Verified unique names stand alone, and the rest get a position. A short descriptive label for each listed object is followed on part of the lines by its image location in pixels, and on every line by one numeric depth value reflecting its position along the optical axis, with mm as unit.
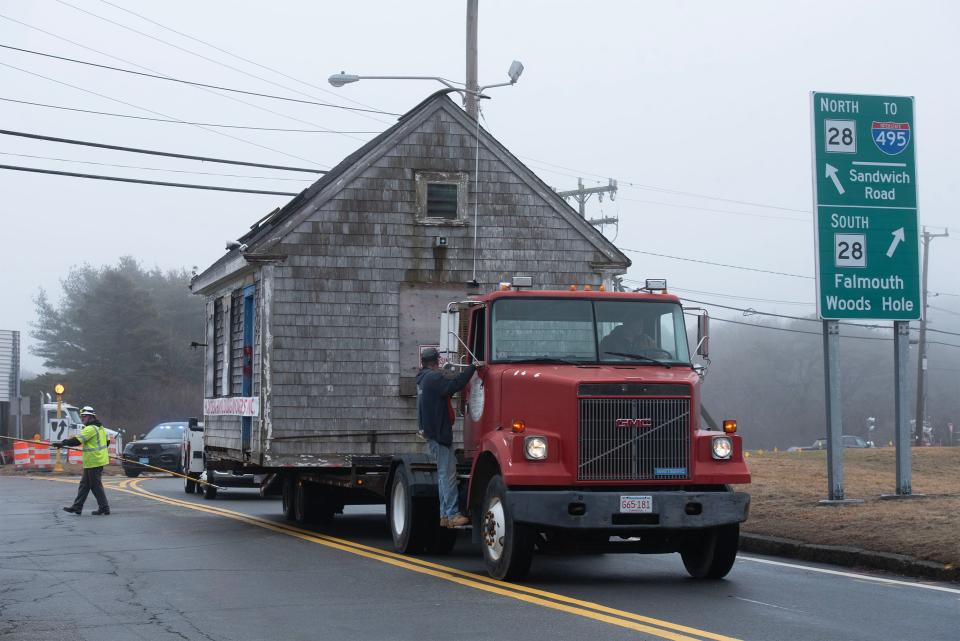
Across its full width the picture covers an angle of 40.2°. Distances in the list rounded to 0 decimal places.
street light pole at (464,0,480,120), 24297
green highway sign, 18328
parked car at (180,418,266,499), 26109
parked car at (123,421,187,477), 38000
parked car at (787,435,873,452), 71562
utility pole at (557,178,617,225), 56062
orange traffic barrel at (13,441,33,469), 43250
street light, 23438
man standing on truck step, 12820
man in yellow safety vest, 20781
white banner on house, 17922
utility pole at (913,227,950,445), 64750
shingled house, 17375
